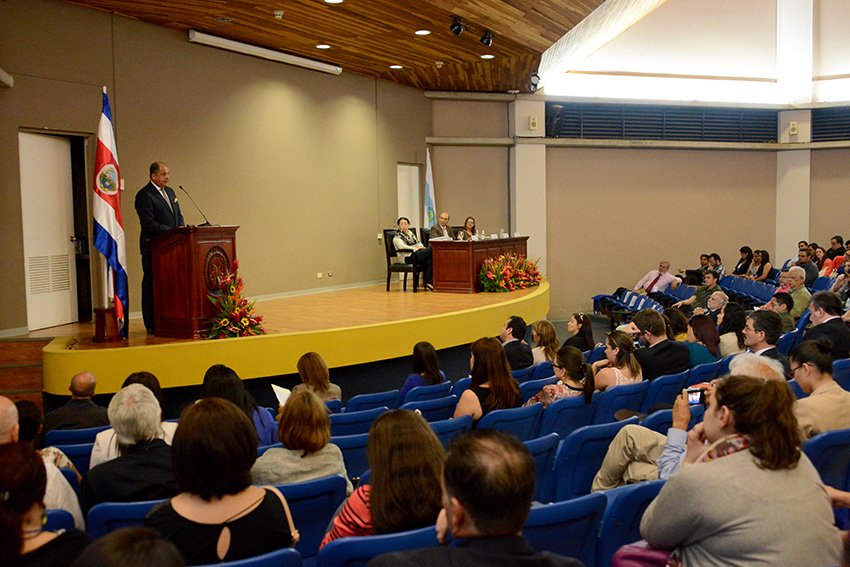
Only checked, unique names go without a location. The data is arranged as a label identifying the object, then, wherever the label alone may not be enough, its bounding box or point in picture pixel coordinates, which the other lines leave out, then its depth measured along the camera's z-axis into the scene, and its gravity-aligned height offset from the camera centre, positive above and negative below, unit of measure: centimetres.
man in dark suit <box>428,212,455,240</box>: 1038 +27
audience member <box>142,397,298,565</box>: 194 -70
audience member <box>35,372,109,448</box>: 387 -87
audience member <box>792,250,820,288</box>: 1066 -38
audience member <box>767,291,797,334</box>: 628 -54
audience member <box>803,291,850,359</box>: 518 -60
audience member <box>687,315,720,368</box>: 522 -67
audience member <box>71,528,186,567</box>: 123 -52
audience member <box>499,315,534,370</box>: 539 -75
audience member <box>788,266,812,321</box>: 761 -53
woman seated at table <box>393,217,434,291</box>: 1008 -2
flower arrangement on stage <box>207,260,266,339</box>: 607 -53
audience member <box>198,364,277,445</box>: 362 -73
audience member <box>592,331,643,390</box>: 442 -76
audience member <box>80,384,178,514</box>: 253 -76
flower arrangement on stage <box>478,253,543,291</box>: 968 -38
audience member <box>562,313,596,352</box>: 593 -73
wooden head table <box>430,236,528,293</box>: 952 -20
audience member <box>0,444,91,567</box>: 144 -58
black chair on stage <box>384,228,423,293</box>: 1003 -24
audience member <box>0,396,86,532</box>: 238 -81
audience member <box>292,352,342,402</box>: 445 -78
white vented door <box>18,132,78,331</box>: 709 +25
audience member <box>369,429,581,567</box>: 141 -54
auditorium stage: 562 -79
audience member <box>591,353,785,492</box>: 283 -82
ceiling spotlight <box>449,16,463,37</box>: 826 +255
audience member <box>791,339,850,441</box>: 305 -67
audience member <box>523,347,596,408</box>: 406 -74
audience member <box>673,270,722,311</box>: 1059 -77
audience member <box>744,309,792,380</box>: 453 -57
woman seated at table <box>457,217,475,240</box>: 1022 +27
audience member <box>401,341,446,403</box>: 495 -83
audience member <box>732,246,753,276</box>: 1330 -37
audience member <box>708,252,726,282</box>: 1278 -38
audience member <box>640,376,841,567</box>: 181 -68
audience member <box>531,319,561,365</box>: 568 -77
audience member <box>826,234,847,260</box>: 1233 -12
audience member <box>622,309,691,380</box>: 476 -73
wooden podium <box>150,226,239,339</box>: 582 -21
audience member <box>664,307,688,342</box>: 590 -68
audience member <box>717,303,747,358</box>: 542 -67
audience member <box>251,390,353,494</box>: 268 -77
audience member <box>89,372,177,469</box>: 297 -81
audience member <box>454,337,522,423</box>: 384 -74
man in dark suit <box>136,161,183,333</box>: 608 +33
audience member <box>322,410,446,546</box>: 190 -62
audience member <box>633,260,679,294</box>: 1300 -67
